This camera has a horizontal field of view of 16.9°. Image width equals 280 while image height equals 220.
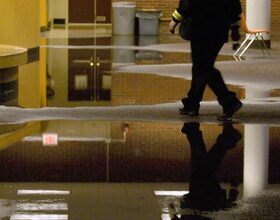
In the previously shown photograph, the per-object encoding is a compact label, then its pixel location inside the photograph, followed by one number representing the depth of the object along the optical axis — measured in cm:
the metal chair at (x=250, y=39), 2117
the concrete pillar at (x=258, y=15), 2300
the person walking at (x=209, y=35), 1090
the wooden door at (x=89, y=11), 3934
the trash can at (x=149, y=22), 3303
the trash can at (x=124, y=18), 3266
